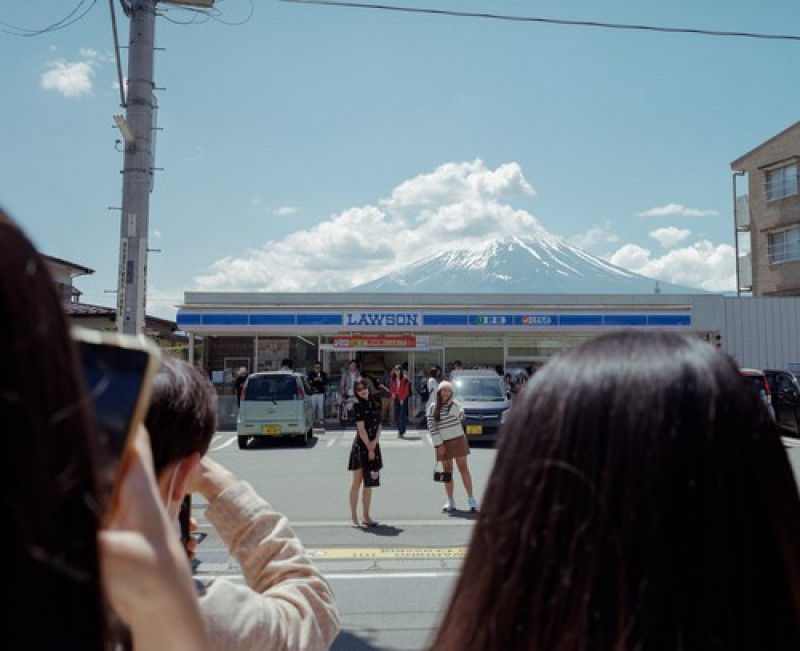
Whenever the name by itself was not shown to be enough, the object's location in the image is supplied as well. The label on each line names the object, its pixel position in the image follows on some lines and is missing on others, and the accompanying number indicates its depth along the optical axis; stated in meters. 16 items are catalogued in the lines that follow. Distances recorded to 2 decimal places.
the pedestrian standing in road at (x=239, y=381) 19.55
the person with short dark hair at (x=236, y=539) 1.30
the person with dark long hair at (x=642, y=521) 0.81
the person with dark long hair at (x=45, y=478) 0.54
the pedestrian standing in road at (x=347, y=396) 19.72
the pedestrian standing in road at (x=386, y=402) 20.58
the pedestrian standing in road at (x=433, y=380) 18.22
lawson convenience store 22.30
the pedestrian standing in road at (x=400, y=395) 17.81
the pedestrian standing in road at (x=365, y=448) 8.02
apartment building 30.97
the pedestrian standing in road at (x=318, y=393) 20.14
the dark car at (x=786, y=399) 17.89
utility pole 6.76
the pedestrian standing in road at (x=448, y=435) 8.55
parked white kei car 15.78
